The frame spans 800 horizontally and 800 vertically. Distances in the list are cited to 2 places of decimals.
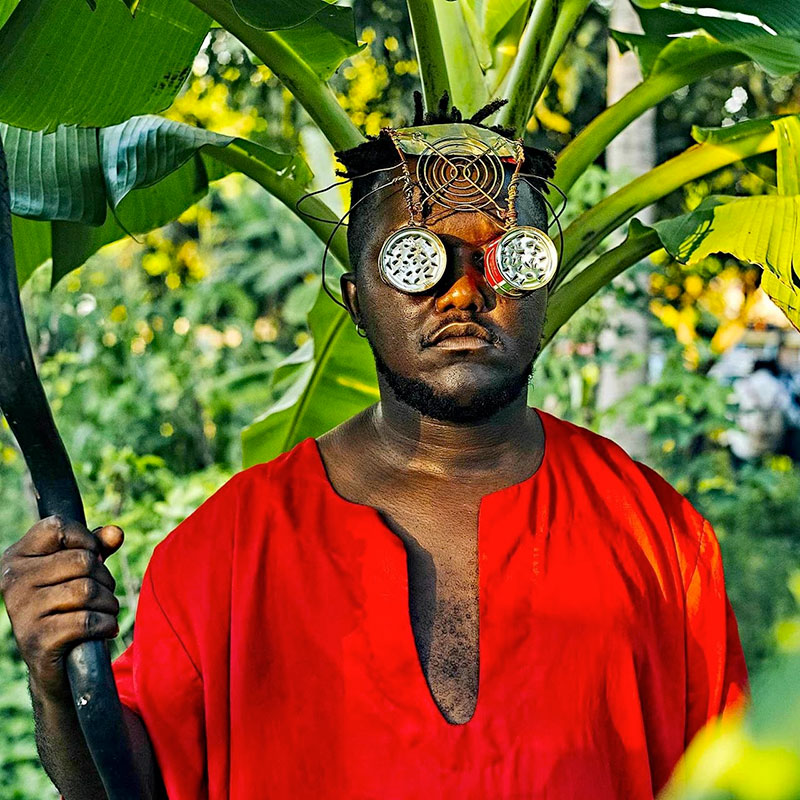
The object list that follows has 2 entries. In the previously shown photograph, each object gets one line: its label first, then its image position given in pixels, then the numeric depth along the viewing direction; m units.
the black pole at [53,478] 1.29
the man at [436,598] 1.87
